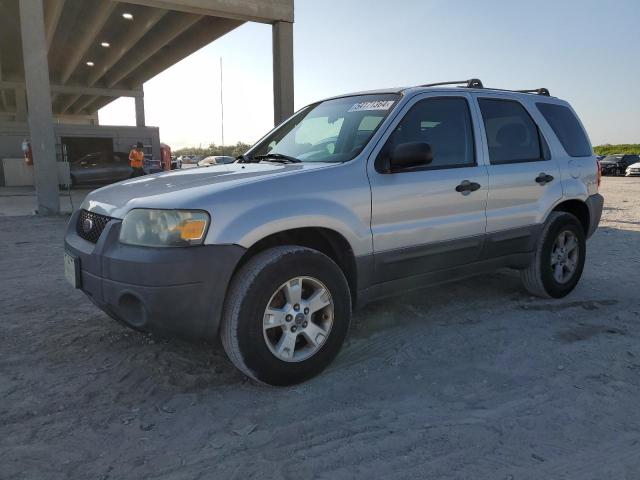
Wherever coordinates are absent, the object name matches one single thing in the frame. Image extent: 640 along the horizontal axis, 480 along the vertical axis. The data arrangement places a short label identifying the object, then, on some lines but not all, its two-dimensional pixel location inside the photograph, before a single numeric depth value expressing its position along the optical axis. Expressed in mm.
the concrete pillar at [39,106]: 10625
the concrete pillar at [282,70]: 13297
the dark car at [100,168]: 19438
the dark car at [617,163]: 31391
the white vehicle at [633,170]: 29375
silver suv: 2625
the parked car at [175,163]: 23422
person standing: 15031
